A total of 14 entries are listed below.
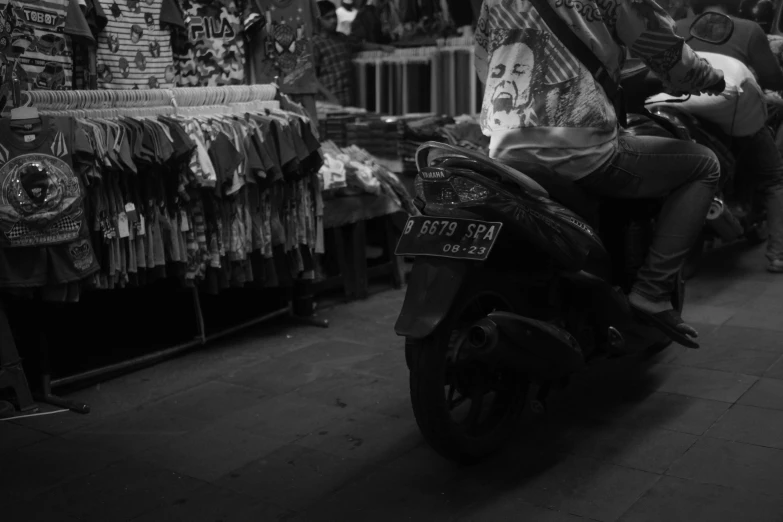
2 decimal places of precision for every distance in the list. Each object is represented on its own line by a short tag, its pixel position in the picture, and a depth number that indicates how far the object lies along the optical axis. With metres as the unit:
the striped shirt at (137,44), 5.08
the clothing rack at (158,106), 4.34
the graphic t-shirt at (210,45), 5.42
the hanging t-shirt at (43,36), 4.42
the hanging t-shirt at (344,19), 8.38
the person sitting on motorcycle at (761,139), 6.21
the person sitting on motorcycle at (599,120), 3.47
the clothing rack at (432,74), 8.58
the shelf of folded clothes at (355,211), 5.98
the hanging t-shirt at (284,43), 5.72
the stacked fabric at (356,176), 5.90
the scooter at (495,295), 3.12
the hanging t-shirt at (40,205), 3.96
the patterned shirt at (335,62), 8.65
